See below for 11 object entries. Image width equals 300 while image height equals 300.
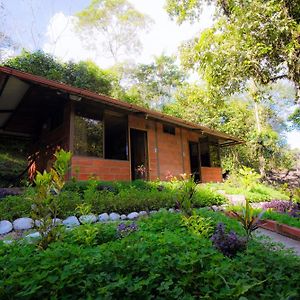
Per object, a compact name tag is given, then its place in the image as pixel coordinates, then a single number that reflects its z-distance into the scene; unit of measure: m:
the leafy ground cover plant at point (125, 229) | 3.39
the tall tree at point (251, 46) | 7.52
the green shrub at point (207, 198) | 7.25
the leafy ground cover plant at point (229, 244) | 2.84
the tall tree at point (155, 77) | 25.00
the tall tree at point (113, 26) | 23.88
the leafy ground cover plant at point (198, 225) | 3.55
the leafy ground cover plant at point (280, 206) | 6.52
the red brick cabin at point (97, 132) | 8.23
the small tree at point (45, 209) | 3.05
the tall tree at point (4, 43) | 18.28
